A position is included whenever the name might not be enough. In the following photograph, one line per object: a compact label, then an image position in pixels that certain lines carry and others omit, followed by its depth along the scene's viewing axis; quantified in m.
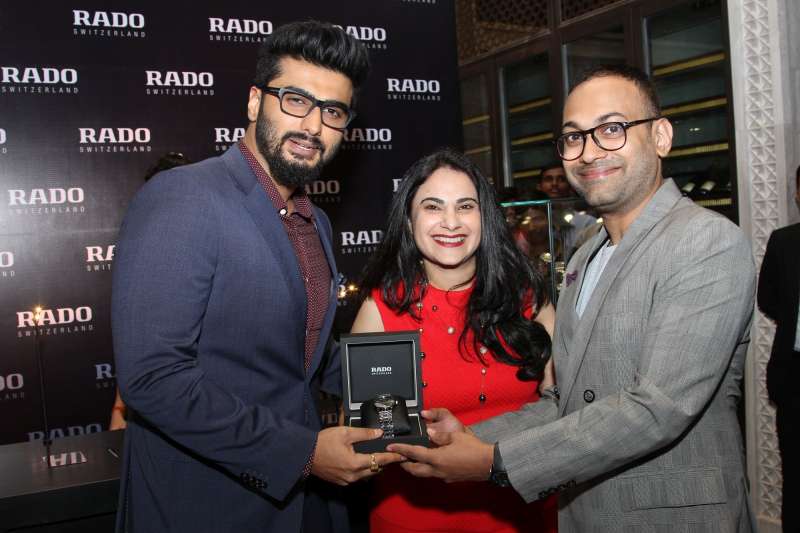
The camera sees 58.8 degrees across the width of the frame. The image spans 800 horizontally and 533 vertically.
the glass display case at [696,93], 4.78
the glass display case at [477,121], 7.14
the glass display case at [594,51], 5.55
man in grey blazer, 1.48
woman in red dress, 2.04
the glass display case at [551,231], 2.84
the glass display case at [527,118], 6.39
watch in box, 1.88
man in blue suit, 1.49
